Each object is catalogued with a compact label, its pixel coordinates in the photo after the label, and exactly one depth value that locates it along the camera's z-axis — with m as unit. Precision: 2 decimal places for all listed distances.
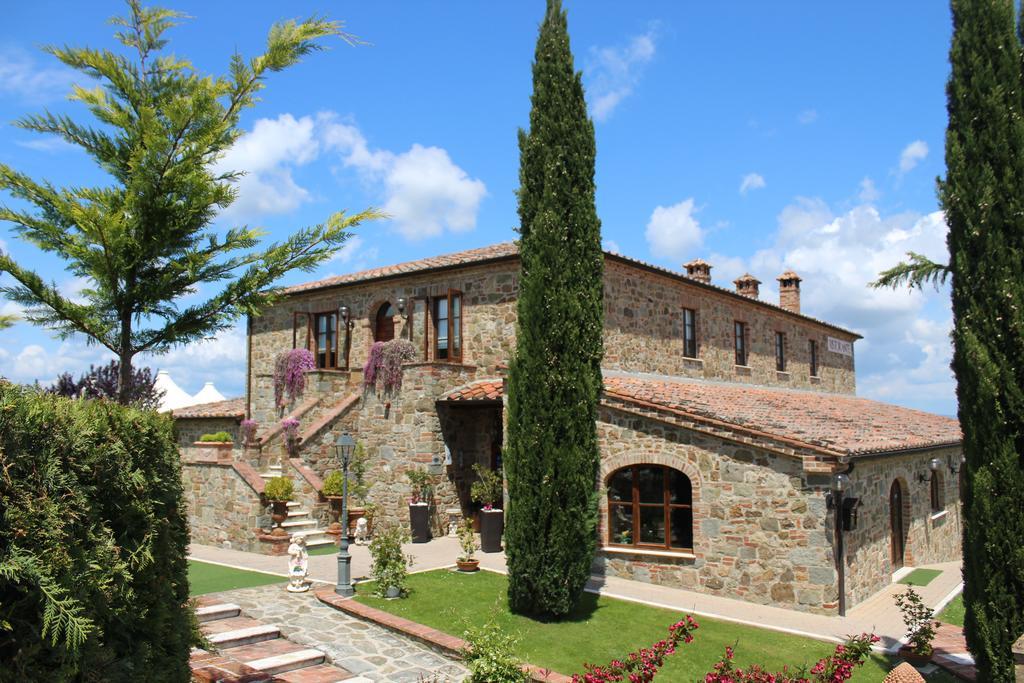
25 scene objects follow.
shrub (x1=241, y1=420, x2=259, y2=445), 20.47
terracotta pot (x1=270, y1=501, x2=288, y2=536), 16.55
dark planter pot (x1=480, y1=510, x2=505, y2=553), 15.70
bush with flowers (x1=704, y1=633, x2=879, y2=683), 5.88
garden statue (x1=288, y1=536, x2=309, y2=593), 12.16
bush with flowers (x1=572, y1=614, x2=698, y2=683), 5.86
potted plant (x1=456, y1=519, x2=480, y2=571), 13.64
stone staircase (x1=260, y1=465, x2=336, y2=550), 16.64
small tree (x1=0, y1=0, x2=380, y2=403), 6.95
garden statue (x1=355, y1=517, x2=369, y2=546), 16.52
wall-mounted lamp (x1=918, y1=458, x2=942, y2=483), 16.50
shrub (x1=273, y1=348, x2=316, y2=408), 20.81
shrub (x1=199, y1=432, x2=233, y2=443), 21.30
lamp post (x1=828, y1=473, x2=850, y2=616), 11.45
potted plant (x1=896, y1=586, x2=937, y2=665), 9.66
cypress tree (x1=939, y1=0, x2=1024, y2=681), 8.18
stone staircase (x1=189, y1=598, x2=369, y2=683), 8.44
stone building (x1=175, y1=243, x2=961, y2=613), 11.95
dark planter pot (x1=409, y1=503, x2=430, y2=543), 16.78
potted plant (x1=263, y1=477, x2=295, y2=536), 16.32
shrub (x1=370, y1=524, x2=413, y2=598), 11.60
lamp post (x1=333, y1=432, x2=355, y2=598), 11.78
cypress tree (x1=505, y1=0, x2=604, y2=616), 11.11
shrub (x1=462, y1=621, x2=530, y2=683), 6.68
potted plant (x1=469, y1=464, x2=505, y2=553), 15.73
